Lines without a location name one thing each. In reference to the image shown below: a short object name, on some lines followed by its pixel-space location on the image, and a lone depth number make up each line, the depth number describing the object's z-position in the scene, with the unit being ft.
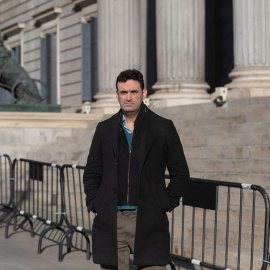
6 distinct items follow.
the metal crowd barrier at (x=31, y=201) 35.38
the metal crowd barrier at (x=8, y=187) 41.24
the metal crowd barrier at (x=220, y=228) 24.61
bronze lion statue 66.28
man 17.19
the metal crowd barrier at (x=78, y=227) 31.17
